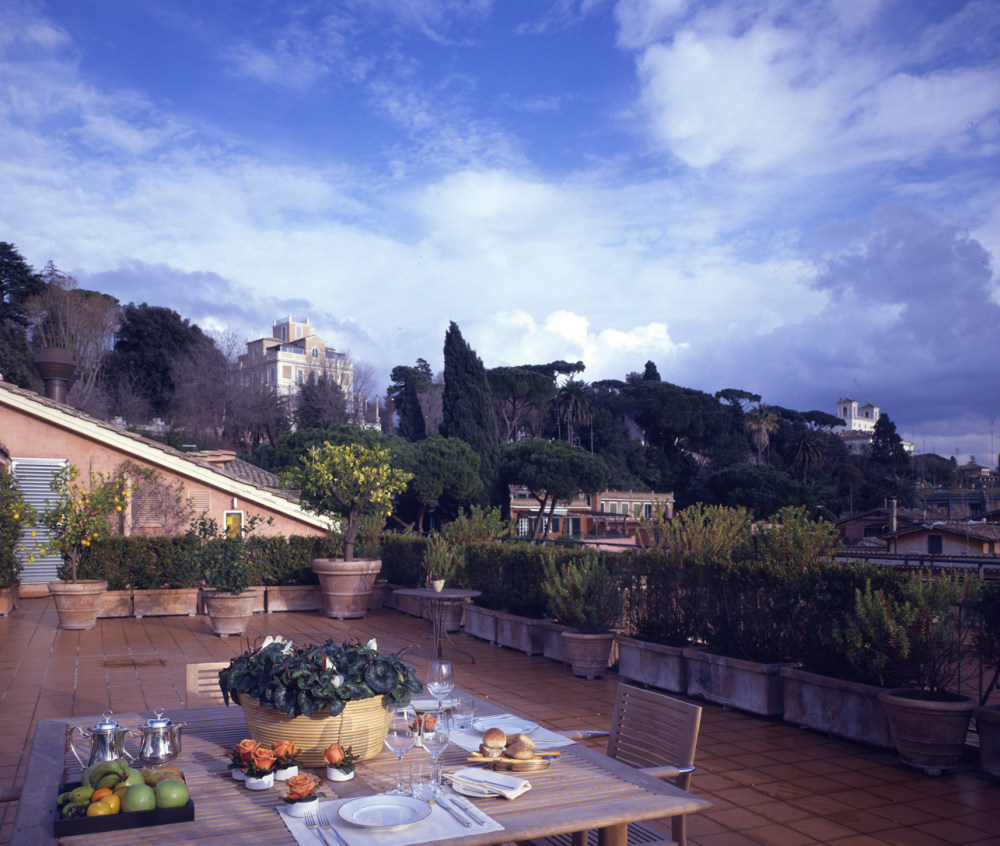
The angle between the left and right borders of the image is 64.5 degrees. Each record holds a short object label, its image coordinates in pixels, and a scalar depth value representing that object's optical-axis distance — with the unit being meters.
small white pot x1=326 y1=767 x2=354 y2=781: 2.29
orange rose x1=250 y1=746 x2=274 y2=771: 2.21
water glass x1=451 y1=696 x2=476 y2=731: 2.82
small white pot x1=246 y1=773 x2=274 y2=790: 2.20
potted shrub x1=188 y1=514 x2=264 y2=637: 10.05
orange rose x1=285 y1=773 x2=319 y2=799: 2.04
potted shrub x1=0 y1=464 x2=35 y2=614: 10.90
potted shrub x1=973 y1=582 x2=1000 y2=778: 4.67
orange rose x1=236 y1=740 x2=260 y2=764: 2.24
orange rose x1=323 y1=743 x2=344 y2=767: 2.29
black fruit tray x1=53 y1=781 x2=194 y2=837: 1.86
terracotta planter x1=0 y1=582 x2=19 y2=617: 11.35
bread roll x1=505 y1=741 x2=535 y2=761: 2.42
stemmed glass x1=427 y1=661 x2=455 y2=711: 2.85
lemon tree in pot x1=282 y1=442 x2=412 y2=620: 11.52
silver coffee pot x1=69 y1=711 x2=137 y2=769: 2.29
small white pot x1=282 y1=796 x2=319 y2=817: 2.01
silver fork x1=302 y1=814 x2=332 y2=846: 1.88
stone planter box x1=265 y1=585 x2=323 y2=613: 12.62
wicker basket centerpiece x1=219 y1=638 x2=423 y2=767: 2.38
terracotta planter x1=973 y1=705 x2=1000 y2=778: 4.66
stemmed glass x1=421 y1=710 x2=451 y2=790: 2.26
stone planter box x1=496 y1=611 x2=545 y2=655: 8.80
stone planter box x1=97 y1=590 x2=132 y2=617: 11.42
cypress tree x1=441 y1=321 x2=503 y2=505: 38.34
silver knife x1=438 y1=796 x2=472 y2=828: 1.96
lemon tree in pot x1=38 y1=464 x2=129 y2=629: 10.33
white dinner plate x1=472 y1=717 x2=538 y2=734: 2.89
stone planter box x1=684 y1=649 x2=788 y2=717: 6.04
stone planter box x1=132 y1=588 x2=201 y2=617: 11.62
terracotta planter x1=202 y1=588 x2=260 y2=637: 10.02
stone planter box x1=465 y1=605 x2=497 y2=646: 9.62
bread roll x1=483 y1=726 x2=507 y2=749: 2.51
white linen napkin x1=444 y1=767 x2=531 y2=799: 2.17
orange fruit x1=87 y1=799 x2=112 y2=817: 1.88
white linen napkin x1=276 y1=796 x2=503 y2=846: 1.87
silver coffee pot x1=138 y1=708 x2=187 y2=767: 2.37
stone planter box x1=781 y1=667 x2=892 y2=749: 5.29
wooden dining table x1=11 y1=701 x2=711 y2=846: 1.88
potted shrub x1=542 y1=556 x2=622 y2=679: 7.53
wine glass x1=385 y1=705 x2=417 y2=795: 2.30
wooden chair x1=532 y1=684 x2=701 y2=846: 2.63
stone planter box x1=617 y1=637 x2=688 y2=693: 6.85
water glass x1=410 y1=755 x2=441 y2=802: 2.13
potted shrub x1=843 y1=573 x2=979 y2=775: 4.76
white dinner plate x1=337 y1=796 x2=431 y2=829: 1.95
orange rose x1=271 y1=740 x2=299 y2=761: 2.27
